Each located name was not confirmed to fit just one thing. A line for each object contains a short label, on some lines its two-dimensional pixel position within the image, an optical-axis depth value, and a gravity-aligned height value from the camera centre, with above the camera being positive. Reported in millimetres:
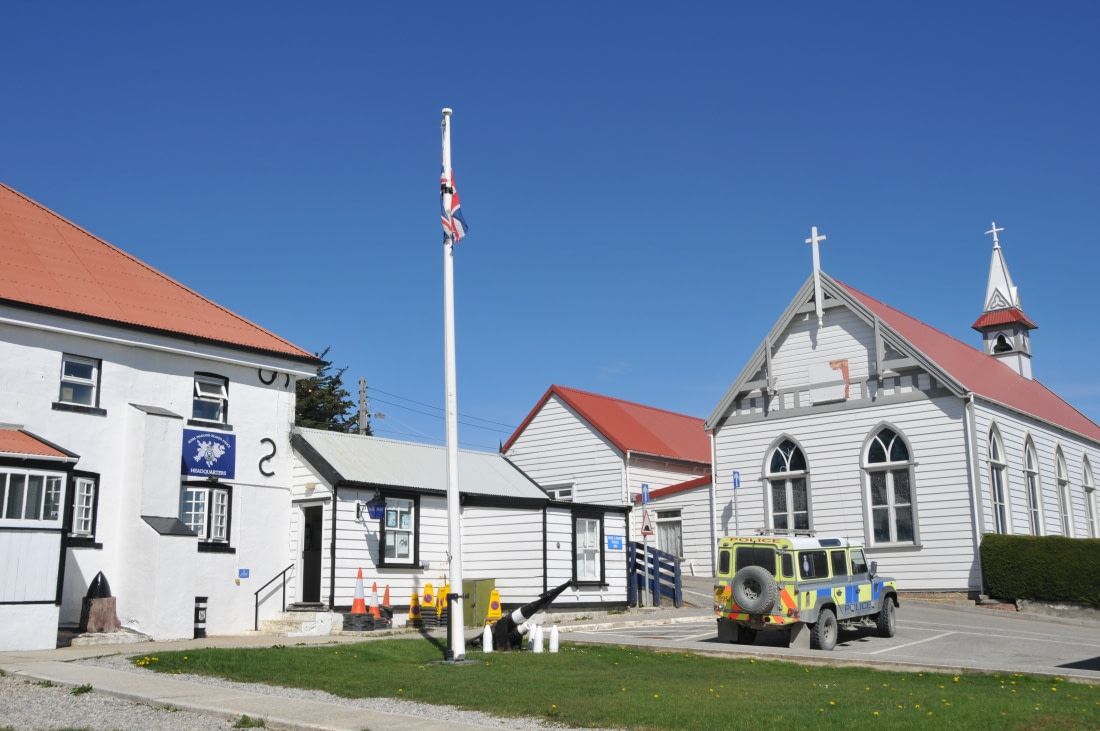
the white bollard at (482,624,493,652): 17781 -1421
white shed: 23391 +597
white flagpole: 16547 +1396
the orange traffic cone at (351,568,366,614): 22109 -989
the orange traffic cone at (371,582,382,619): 22641 -981
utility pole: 43812 +6498
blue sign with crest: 22828 +2325
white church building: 29828 +3241
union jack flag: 18156 +6051
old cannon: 17922 -1258
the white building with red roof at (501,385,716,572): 35969 +3663
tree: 51094 +7718
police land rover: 19016 -690
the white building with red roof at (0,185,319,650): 18422 +2508
